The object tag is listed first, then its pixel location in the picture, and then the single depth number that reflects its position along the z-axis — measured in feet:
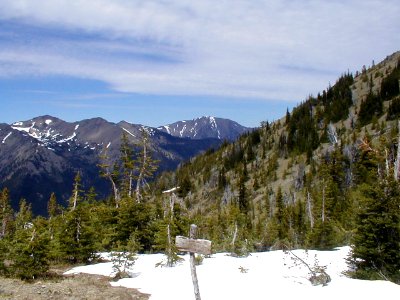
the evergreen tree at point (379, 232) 53.62
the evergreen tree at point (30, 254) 64.18
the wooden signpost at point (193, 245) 40.57
